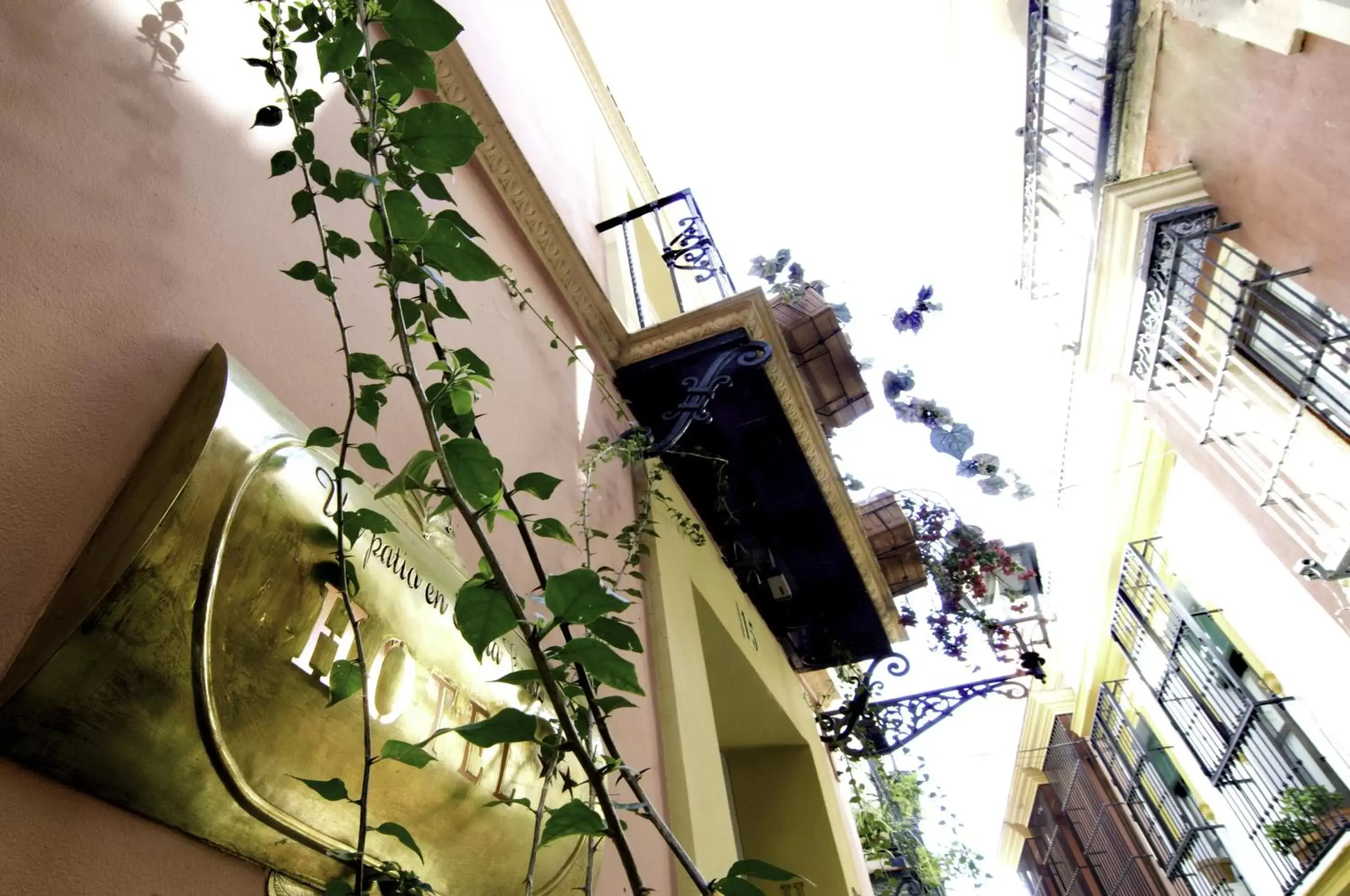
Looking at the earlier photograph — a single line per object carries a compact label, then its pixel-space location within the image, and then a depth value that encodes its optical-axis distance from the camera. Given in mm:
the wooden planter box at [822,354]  3799
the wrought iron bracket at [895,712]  4367
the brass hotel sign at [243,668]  709
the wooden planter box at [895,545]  4617
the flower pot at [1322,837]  6844
